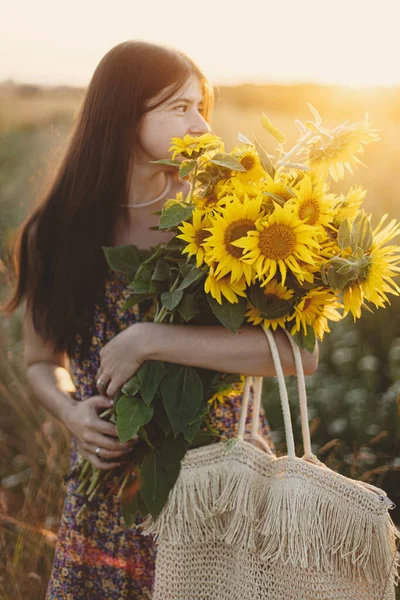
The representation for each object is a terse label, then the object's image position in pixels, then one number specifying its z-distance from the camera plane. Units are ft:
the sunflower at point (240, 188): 3.58
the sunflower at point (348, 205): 3.70
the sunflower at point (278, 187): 3.56
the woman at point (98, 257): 4.92
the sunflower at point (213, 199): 3.65
